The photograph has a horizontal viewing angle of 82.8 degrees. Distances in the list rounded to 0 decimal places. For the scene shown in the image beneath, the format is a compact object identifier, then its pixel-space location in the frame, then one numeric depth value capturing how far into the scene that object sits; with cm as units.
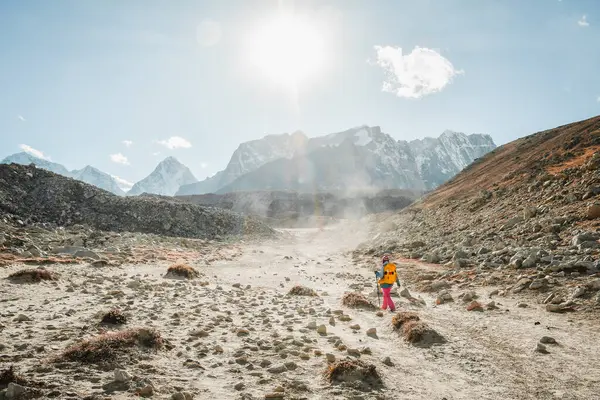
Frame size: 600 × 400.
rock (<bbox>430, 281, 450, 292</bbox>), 1802
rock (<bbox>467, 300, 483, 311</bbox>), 1324
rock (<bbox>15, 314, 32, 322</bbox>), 1002
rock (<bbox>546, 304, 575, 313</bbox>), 1168
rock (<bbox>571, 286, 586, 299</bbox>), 1221
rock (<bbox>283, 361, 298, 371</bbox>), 800
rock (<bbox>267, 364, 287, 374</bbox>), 773
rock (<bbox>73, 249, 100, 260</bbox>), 2463
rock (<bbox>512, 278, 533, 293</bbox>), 1460
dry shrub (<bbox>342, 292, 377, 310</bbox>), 1476
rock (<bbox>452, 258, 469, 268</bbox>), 2146
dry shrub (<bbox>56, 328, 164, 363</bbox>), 740
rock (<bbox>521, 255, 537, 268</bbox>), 1726
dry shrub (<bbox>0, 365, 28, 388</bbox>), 595
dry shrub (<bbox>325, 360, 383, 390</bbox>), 712
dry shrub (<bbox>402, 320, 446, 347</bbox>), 988
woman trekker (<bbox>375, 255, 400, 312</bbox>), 1451
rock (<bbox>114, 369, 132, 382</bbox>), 654
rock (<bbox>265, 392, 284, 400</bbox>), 649
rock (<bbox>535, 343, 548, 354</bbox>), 875
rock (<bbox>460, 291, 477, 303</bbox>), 1473
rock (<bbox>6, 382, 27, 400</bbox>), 556
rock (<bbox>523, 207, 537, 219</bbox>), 2670
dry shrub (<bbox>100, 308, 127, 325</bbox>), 1036
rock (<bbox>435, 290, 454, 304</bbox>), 1534
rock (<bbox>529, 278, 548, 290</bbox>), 1416
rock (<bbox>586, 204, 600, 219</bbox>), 2084
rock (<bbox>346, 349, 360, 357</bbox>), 877
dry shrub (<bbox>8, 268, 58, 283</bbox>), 1549
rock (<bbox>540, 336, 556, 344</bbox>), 927
